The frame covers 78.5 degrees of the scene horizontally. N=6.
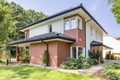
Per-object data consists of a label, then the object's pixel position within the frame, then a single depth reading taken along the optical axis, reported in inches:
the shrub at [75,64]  289.8
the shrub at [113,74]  204.5
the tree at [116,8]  322.5
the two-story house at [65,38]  317.7
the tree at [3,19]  428.1
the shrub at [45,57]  329.4
